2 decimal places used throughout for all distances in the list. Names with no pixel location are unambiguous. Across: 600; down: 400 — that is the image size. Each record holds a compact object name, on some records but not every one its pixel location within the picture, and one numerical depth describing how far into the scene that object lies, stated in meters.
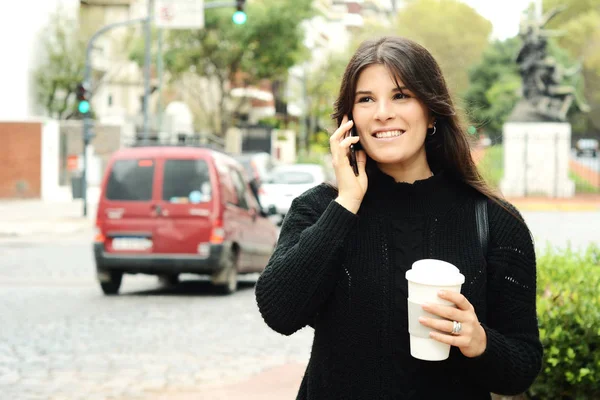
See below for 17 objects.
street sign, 32.41
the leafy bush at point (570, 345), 5.17
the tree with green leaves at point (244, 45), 48.75
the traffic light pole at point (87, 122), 29.28
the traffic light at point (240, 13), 26.98
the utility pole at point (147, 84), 35.06
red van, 13.30
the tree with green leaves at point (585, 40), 91.81
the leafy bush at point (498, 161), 40.74
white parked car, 28.90
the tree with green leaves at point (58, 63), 46.09
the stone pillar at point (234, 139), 62.16
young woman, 2.64
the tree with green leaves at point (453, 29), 93.00
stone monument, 38.31
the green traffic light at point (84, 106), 29.17
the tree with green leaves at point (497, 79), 73.56
